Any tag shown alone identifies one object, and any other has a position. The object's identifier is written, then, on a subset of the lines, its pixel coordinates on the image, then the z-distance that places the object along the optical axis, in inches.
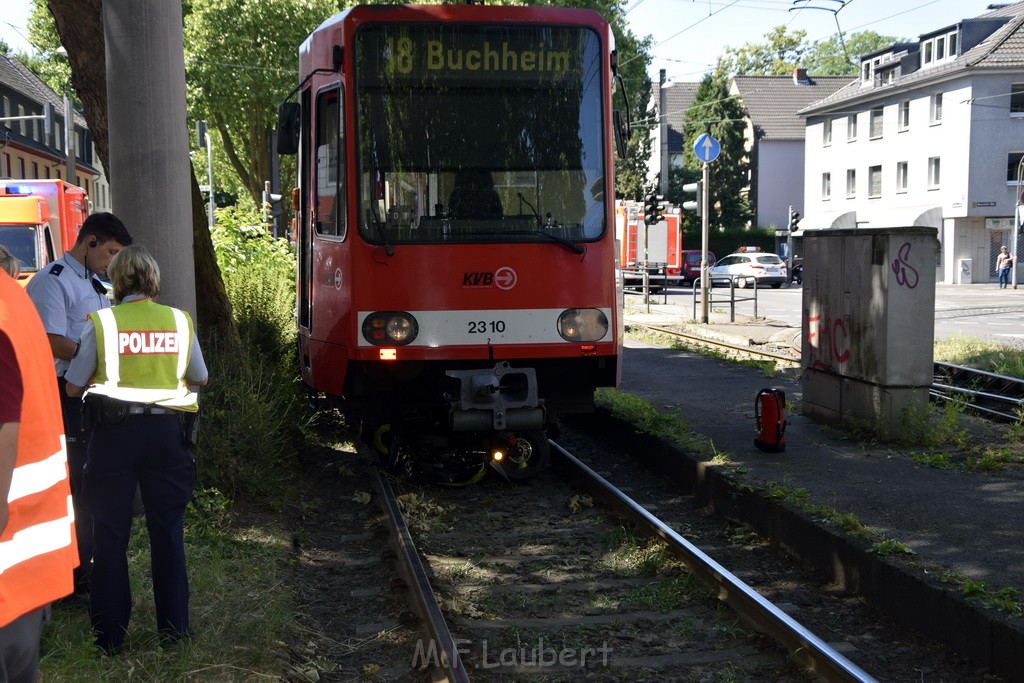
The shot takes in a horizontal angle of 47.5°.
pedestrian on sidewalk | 1699.1
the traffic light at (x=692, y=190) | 998.4
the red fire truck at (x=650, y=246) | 1529.3
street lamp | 1270.9
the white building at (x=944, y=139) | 1852.9
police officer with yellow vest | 184.2
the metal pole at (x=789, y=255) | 2081.0
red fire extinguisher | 354.9
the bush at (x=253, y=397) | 294.5
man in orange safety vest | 97.7
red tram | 314.2
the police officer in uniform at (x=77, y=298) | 206.8
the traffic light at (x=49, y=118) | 1146.5
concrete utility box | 367.9
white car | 1875.0
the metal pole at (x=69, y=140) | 1202.6
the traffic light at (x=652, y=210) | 1245.1
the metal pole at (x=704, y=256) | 871.7
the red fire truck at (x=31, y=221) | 789.9
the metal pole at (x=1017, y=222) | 1576.6
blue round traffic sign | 898.1
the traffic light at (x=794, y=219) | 1553.9
